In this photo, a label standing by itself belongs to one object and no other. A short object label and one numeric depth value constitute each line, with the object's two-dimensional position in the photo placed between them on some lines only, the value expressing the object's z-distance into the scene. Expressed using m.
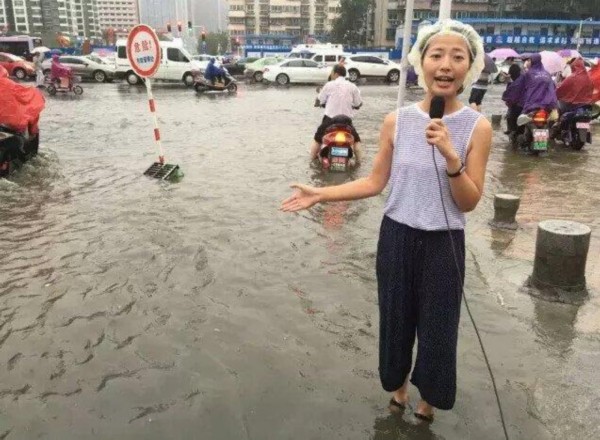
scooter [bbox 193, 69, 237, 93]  22.94
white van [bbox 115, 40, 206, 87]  25.77
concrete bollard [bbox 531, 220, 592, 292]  4.00
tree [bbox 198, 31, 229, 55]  122.19
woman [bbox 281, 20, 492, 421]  2.18
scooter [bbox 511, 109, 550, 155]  9.30
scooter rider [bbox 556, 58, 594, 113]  9.70
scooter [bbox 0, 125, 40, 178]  7.61
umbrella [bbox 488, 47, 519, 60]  32.56
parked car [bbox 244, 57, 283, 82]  29.78
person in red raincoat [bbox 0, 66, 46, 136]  7.87
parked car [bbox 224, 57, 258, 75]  33.74
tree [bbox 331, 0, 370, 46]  84.31
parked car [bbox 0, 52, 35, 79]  29.53
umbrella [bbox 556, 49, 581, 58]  13.71
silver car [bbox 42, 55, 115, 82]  28.36
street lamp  60.27
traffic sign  7.66
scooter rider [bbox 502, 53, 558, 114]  9.09
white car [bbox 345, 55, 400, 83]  30.23
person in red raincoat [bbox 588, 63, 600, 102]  11.25
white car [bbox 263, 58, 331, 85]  28.23
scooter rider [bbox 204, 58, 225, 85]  22.72
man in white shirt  8.32
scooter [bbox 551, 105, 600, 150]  10.02
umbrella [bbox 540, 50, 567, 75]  10.80
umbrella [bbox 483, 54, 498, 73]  10.58
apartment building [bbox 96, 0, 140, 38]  175.31
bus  42.03
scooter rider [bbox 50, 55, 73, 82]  20.94
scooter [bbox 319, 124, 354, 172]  8.14
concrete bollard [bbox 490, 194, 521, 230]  5.68
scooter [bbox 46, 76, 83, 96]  21.17
